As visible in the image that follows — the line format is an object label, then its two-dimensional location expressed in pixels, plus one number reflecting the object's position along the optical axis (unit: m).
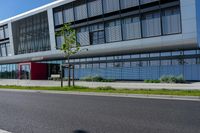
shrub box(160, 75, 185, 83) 15.01
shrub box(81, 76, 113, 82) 19.32
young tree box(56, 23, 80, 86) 14.60
